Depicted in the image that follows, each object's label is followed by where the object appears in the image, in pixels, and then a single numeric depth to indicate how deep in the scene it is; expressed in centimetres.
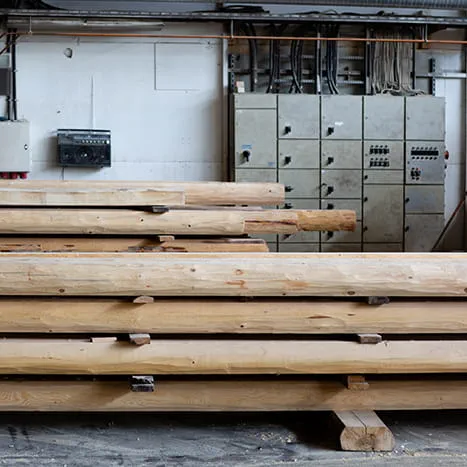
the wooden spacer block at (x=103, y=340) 299
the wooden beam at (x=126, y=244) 430
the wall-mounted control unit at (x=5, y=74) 822
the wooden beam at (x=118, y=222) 418
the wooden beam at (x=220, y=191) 513
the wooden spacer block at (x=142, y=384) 294
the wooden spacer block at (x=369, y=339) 302
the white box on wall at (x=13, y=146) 811
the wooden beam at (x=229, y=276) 294
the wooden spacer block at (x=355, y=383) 308
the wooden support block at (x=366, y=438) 293
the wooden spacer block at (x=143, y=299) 296
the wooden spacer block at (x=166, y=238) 437
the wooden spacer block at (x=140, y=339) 294
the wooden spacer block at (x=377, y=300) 301
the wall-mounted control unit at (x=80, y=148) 816
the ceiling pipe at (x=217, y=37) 819
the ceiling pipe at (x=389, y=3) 800
